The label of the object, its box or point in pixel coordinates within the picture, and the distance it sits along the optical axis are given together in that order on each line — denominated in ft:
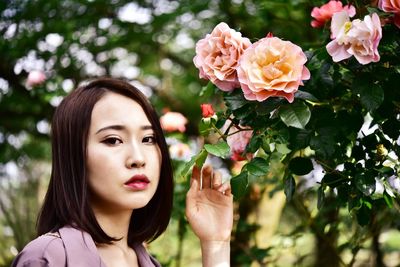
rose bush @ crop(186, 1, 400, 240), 4.95
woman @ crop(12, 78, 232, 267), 5.25
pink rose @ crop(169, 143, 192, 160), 10.59
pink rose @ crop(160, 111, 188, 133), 10.39
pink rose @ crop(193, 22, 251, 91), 5.14
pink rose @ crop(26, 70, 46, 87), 11.91
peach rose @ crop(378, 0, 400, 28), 5.13
